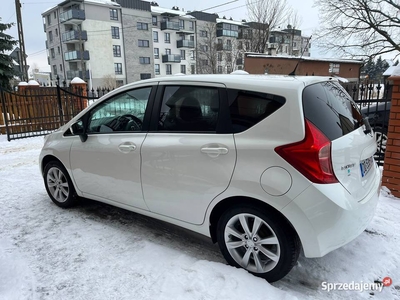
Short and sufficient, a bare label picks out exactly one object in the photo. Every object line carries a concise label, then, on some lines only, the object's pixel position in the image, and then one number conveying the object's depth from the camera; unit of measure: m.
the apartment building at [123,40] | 39.28
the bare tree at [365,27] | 24.82
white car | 2.13
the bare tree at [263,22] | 23.58
